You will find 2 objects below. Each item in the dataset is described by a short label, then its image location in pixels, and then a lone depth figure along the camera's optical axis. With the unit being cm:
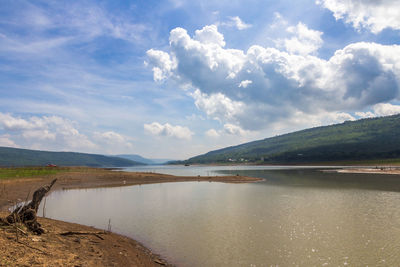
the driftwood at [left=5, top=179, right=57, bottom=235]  1542
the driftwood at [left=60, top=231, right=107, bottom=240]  1755
